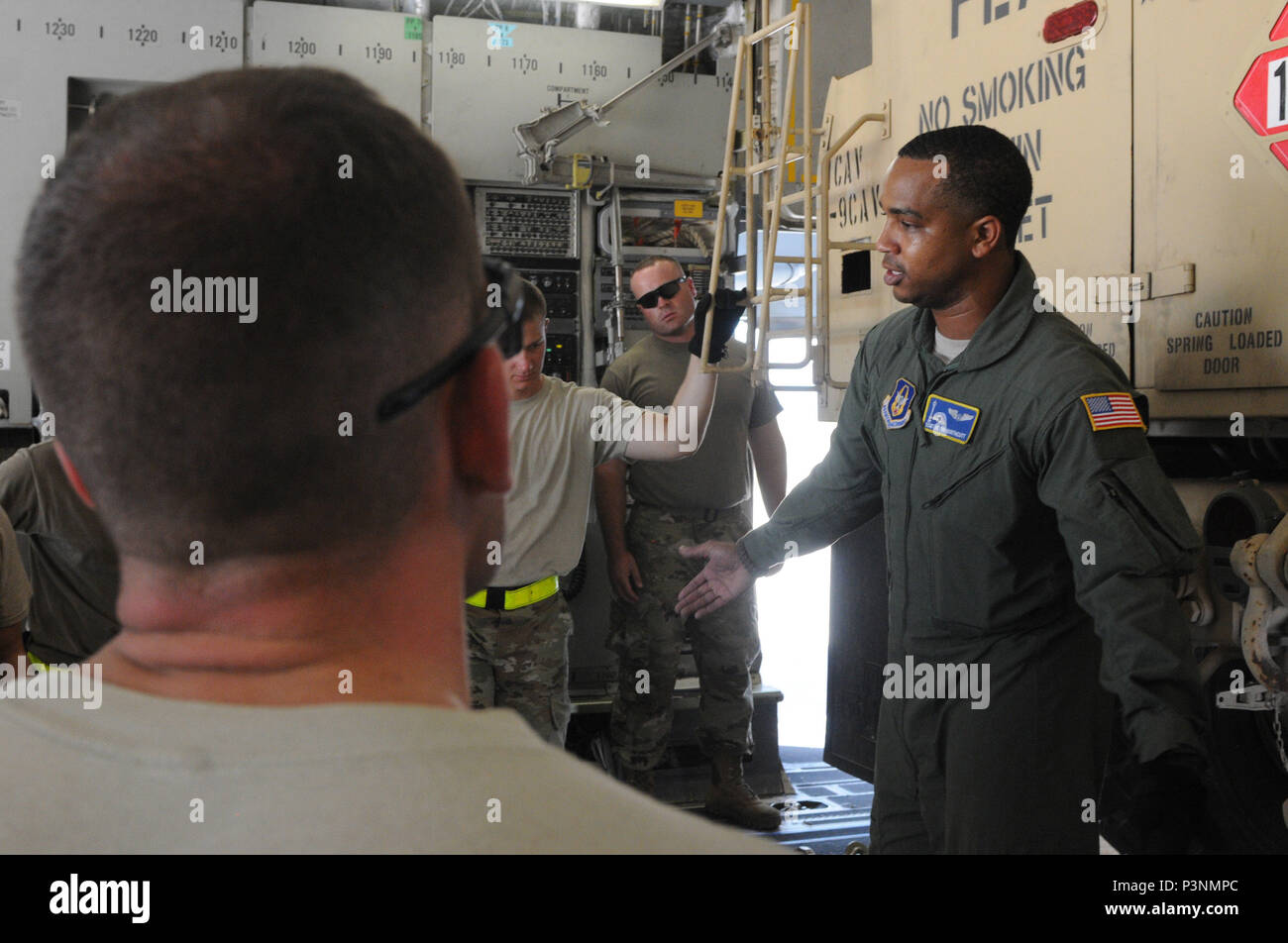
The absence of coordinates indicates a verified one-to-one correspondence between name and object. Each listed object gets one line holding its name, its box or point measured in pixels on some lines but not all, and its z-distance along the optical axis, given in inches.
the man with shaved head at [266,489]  23.6
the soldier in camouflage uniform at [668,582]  181.5
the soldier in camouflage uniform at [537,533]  148.8
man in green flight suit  79.0
